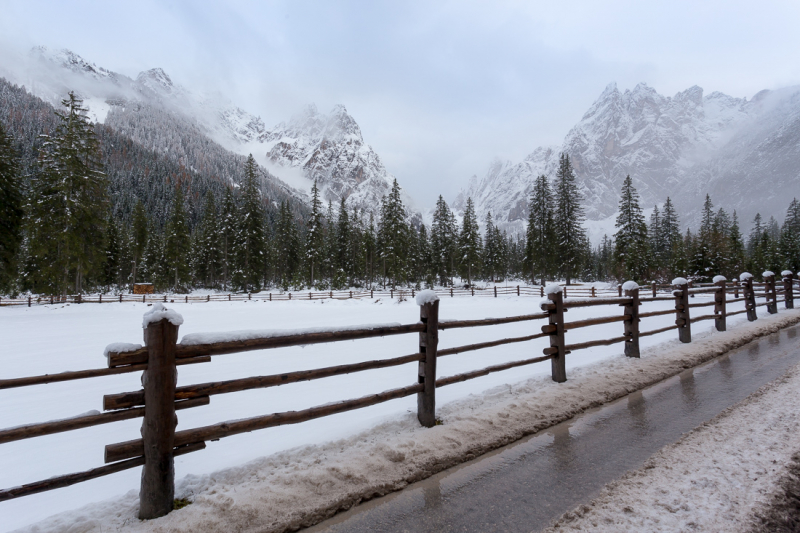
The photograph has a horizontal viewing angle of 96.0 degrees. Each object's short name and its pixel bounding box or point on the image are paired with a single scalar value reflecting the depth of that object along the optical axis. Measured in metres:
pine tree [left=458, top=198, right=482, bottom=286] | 55.27
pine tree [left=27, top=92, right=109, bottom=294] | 27.41
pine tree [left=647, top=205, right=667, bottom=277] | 60.78
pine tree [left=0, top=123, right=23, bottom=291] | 27.27
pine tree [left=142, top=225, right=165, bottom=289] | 55.56
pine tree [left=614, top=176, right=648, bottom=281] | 39.88
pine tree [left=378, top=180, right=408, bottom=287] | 48.44
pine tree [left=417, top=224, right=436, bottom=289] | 66.44
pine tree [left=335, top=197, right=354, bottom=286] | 59.12
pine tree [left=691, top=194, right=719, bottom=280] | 37.31
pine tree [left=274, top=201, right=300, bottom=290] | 58.78
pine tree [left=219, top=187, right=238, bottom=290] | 49.00
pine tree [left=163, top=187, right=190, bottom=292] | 47.09
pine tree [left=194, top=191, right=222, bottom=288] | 53.00
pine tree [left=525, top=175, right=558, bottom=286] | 49.12
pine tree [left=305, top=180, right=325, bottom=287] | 50.66
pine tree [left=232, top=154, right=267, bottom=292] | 45.78
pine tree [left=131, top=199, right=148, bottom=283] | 53.28
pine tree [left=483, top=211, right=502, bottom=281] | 71.94
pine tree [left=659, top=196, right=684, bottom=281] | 60.69
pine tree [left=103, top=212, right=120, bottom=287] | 50.47
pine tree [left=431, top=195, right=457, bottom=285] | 60.62
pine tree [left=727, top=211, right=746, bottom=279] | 41.43
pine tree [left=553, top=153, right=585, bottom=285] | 44.12
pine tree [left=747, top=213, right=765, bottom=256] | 66.56
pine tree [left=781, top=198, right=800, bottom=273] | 49.66
